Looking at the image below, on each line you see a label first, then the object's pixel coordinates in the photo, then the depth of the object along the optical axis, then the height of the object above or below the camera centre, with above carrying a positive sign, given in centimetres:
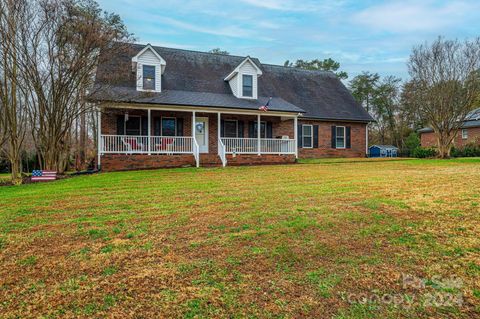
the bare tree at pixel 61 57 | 1123 +337
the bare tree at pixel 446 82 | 1783 +375
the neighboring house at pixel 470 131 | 2937 +175
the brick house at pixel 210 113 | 1427 +197
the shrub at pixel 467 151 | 2316 -3
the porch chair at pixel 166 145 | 1487 +36
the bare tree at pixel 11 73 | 1077 +278
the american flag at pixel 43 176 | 1114 -74
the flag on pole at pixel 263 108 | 1606 +214
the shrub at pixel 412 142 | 3203 +89
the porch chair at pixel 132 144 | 1431 +41
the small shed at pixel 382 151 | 2770 +3
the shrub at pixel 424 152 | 2159 -7
